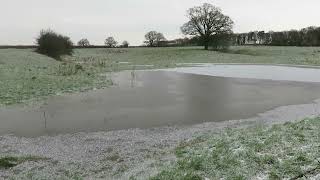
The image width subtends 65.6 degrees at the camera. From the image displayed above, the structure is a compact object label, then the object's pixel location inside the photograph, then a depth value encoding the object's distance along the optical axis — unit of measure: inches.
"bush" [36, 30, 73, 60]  1183.0
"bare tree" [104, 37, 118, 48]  3043.0
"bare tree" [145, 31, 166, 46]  2886.1
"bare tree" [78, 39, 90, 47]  2968.8
